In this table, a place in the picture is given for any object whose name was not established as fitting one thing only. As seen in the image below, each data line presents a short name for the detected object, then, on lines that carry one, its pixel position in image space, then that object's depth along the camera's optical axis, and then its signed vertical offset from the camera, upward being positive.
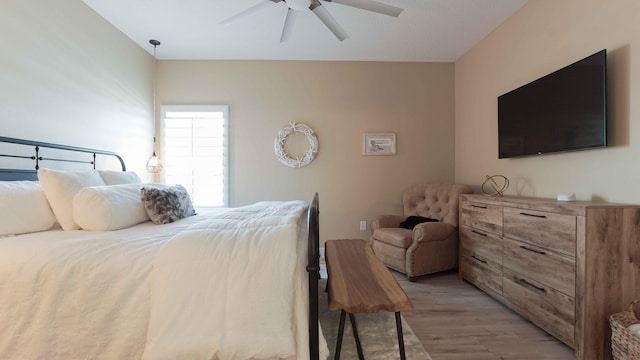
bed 1.17 -0.52
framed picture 3.90 +0.52
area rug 1.73 -1.08
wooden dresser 1.64 -0.56
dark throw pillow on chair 3.44 -0.51
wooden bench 1.29 -0.57
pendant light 3.40 +0.55
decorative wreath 3.84 +0.50
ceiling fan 2.11 +1.36
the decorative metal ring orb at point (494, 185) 3.00 -0.06
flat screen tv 1.92 +0.56
